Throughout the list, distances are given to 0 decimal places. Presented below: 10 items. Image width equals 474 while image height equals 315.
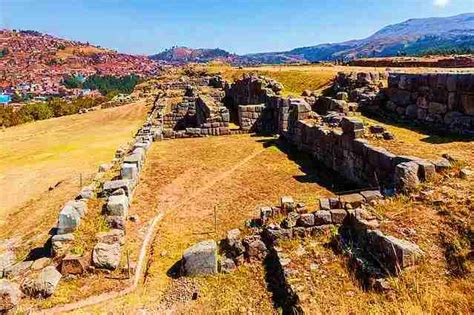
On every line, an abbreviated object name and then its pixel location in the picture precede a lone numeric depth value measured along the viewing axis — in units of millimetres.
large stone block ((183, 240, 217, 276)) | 9117
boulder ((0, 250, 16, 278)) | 10265
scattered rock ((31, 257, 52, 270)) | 9648
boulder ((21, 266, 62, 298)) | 8500
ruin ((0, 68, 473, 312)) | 8750
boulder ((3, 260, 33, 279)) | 9516
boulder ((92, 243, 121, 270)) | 9352
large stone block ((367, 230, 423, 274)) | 7672
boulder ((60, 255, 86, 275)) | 9172
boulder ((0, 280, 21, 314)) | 7961
